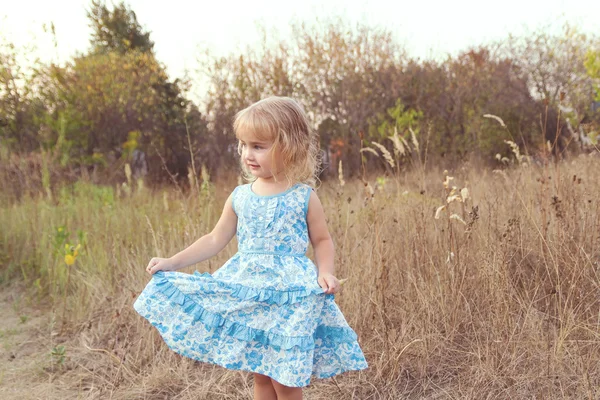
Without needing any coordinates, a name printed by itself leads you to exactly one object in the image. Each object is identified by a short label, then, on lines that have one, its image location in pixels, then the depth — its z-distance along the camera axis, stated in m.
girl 1.77
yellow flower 3.18
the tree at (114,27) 19.39
